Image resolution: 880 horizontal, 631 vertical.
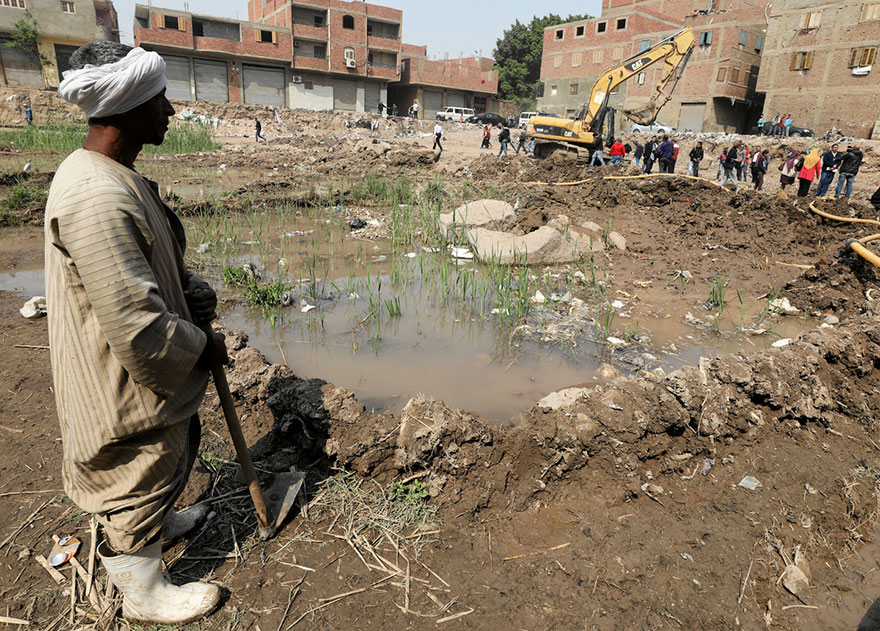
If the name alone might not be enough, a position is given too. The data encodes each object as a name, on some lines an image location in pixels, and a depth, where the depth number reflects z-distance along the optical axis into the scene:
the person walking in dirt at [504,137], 16.17
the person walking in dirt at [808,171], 10.34
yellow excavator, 13.65
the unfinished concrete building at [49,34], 27.36
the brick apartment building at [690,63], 26.91
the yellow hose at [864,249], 5.07
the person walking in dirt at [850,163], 10.20
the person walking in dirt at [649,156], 13.66
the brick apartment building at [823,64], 21.34
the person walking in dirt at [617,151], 13.38
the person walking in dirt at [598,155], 13.56
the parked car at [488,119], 33.22
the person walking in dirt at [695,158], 12.81
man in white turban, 1.22
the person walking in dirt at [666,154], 12.38
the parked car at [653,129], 25.38
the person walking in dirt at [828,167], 10.84
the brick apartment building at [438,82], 36.94
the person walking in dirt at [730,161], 11.76
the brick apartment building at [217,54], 28.02
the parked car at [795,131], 22.59
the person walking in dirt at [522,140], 17.84
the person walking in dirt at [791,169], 10.80
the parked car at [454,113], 34.47
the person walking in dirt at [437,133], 17.11
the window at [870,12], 20.84
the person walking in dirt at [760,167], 11.75
